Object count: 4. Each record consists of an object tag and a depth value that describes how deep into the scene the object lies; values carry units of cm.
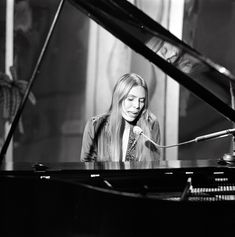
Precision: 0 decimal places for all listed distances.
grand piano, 425
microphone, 479
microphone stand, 495
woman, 574
